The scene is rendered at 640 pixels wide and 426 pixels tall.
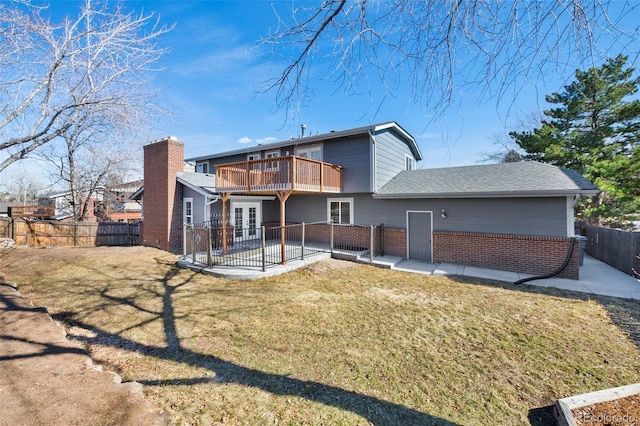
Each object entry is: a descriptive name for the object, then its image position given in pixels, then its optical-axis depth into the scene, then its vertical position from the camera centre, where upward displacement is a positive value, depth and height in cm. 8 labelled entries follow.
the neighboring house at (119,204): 2220 +132
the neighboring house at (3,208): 3218 +123
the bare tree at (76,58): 600 +383
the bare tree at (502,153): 2248 +550
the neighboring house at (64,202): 2427 +169
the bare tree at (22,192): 3844 +401
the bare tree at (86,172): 1831 +324
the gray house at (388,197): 895 +73
